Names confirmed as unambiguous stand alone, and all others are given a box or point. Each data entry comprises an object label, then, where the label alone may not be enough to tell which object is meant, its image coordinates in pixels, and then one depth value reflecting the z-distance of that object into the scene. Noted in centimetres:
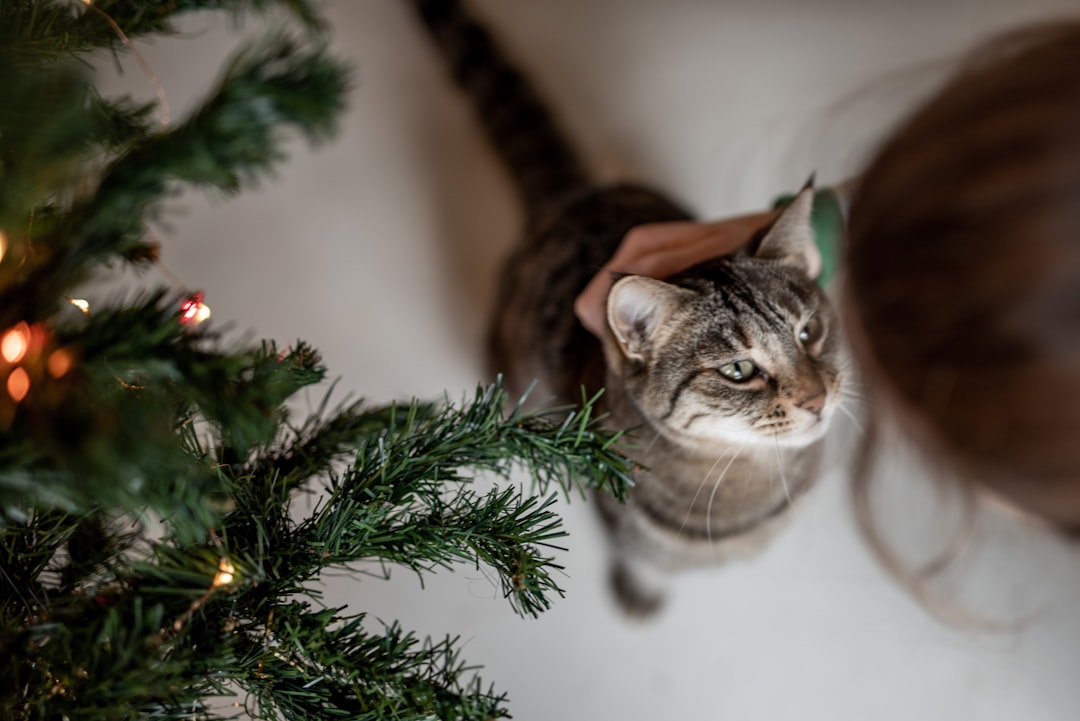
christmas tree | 37
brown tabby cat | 52
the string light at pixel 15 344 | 37
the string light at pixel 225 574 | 41
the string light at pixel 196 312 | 43
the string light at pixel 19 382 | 37
